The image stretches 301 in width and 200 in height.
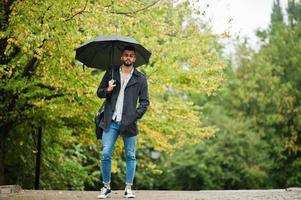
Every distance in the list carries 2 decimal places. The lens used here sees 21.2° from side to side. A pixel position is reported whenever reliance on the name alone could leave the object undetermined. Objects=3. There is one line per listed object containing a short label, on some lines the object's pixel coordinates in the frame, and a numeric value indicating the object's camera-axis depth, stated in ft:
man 35.61
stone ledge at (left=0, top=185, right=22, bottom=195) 43.58
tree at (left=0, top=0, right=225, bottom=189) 39.32
